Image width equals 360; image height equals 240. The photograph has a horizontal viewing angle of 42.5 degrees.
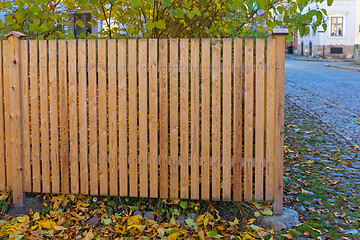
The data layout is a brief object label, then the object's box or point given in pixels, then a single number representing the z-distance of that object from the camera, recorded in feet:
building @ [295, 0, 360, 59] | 141.69
